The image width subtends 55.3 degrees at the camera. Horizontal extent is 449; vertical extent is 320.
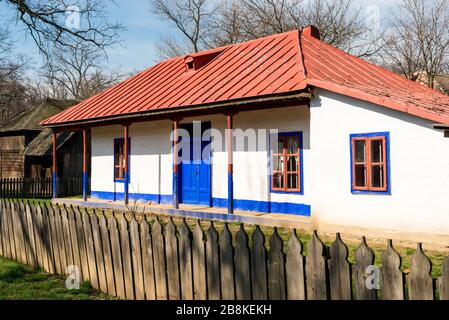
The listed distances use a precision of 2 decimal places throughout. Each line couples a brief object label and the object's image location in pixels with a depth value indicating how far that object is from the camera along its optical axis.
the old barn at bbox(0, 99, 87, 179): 25.09
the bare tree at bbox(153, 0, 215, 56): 41.66
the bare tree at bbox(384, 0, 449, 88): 31.16
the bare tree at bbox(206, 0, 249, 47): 37.94
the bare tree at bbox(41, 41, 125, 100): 54.31
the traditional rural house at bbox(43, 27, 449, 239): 9.05
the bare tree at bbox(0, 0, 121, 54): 18.22
